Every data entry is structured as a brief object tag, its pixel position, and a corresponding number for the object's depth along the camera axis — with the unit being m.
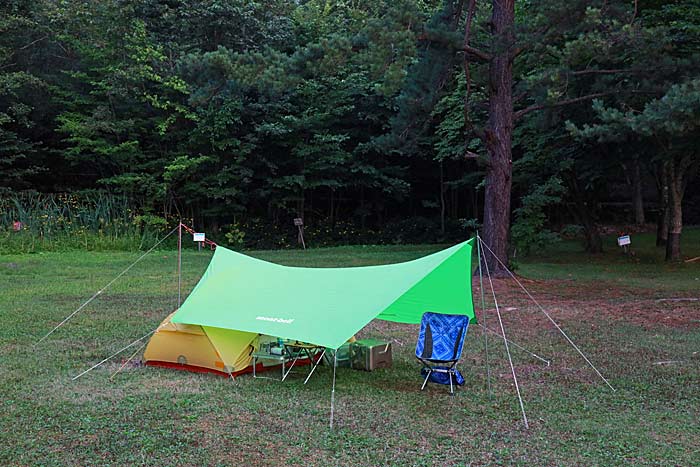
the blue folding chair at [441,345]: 5.82
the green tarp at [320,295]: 5.66
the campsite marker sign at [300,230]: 19.91
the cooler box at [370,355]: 6.36
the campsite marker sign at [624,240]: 15.05
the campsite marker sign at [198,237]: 8.52
